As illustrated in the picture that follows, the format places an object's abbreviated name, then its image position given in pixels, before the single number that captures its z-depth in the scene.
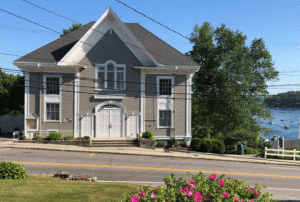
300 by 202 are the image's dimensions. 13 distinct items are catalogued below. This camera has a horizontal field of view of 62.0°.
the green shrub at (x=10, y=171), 10.62
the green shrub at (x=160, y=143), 24.23
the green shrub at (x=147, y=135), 24.00
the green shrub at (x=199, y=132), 40.25
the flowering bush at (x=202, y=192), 4.69
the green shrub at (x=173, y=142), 24.38
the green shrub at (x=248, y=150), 23.56
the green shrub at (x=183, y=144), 24.56
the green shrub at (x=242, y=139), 25.38
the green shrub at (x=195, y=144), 23.30
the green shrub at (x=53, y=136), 22.91
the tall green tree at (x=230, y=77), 29.97
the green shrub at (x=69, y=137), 23.19
